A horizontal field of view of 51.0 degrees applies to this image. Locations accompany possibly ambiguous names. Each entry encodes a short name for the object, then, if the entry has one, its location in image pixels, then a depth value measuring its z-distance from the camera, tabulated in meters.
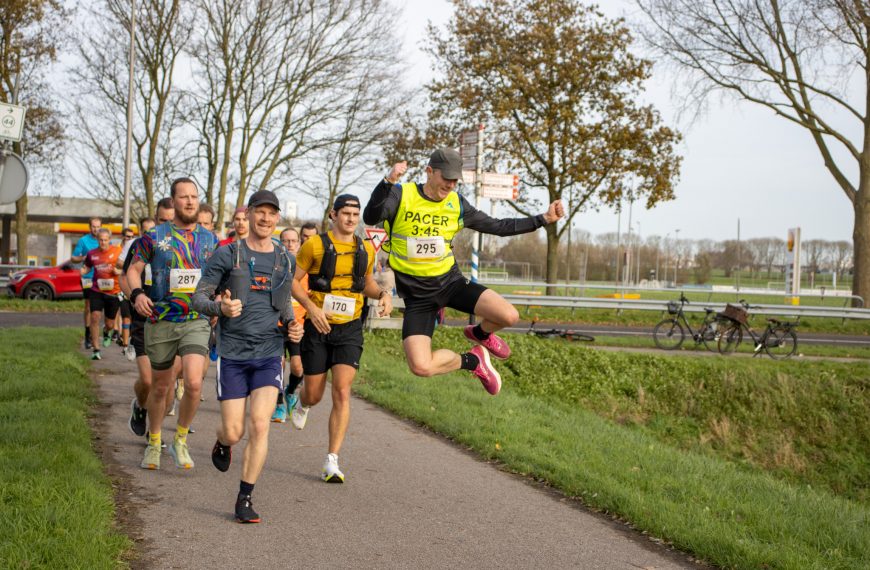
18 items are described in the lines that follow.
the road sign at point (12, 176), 9.94
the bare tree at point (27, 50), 29.39
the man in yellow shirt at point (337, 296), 6.83
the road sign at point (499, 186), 15.14
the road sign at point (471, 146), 15.59
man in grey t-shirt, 5.77
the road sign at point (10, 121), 9.99
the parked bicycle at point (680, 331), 21.31
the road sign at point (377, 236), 19.64
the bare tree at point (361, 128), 30.17
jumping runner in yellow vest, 6.39
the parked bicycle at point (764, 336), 20.53
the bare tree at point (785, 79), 27.81
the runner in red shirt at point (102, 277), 13.90
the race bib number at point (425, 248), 6.48
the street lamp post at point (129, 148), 27.20
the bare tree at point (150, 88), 28.69
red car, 27.45
